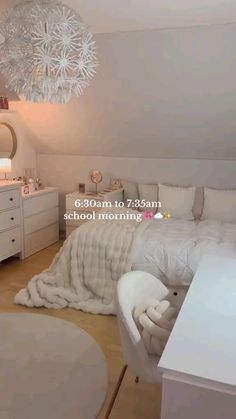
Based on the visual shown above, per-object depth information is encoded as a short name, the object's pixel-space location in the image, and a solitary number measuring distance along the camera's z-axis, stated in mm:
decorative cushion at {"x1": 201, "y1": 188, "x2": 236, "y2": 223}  3598
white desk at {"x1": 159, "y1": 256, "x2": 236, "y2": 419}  956
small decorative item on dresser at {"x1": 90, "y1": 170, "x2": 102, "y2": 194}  4426
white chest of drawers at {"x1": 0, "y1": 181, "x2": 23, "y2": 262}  3365
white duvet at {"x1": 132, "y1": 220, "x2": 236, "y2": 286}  2578
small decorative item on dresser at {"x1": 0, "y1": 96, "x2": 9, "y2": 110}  3520
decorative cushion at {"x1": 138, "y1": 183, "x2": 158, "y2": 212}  4065
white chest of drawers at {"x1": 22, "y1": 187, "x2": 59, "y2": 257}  3801
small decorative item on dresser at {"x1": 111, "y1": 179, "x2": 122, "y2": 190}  4305
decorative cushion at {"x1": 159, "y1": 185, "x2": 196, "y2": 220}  3820
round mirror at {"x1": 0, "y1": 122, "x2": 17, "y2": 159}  3996
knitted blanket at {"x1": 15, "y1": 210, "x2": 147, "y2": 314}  2758
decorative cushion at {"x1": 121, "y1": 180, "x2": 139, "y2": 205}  4230
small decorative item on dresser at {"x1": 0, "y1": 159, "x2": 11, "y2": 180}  3616
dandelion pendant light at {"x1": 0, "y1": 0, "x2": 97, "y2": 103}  1534
